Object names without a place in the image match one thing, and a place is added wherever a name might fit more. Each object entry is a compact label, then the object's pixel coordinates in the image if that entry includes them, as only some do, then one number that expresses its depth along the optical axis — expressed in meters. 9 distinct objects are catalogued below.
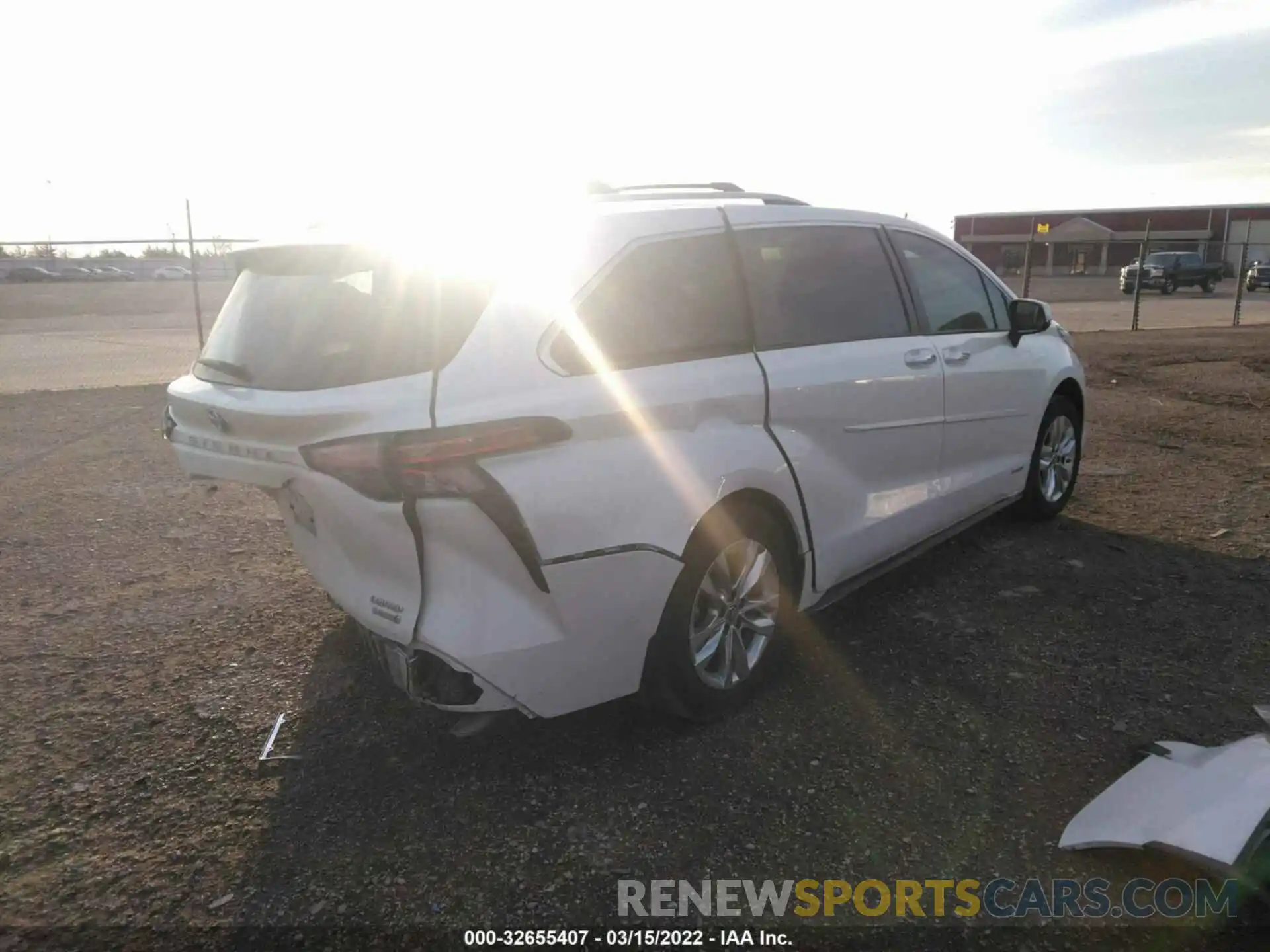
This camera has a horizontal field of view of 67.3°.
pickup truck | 34.94
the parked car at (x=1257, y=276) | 37.69
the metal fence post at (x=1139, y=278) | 17.69
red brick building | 50.81
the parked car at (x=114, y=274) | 49.16
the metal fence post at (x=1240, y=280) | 18.28
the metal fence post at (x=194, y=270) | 10.13
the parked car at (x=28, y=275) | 43.72
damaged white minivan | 2.58
